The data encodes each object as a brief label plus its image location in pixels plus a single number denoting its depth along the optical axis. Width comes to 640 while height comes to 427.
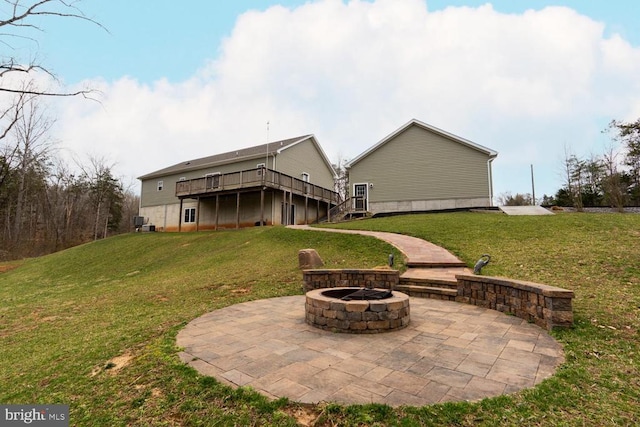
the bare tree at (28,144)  21.08
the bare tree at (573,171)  27.24
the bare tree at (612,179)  21.13
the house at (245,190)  20.22
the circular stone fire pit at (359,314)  3.91
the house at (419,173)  17.39
